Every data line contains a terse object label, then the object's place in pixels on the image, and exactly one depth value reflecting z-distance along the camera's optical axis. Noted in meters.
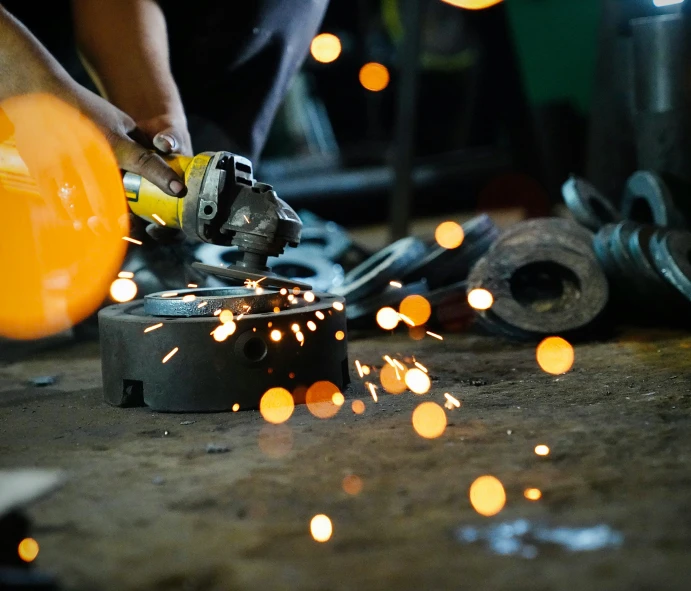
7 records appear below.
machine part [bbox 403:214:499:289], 3.43
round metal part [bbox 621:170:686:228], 3.21
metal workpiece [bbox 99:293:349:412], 2.08
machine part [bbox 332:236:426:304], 3.27
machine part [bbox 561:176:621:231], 3.42
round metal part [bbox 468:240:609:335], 2.92
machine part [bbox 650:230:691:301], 2.70
